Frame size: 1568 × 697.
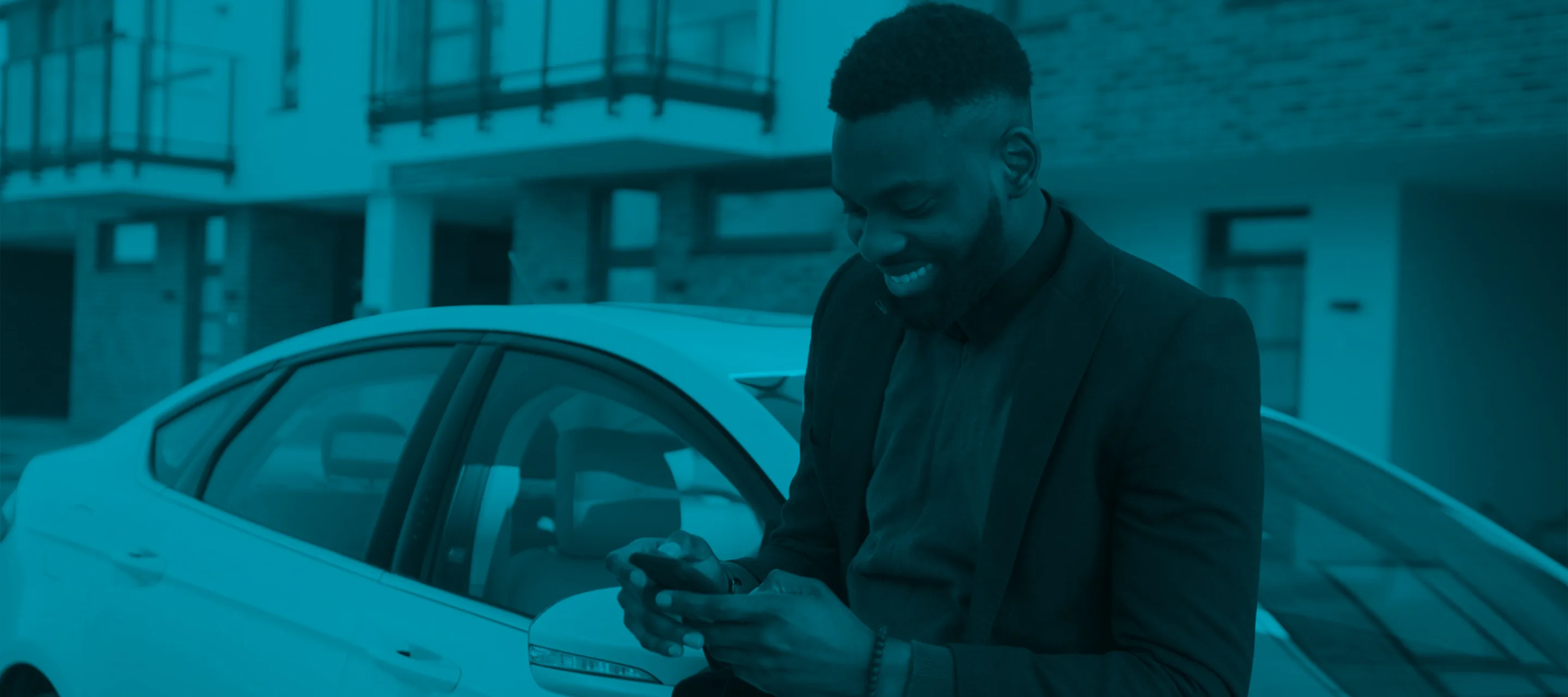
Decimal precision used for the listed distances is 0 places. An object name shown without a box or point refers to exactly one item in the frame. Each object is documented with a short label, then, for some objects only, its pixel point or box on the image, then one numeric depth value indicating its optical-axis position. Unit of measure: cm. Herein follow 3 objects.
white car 217
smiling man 127
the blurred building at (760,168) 911
